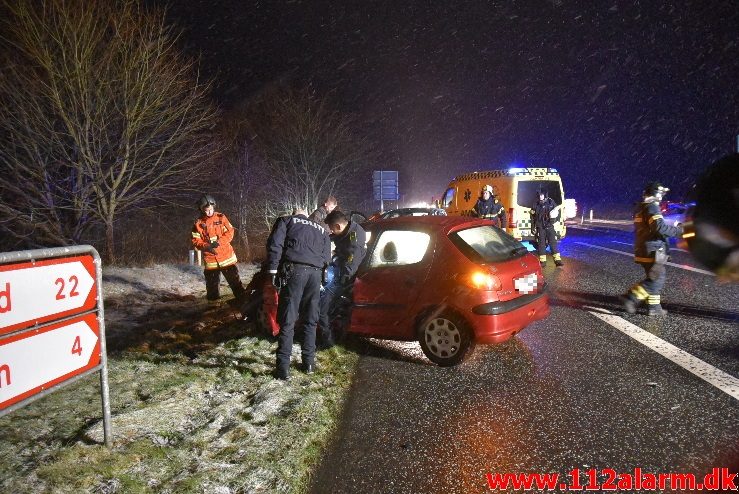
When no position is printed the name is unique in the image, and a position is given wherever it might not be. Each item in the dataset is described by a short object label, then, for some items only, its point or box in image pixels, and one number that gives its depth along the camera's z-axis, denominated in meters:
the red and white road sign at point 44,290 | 2.28
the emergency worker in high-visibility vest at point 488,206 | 11.12
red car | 4.37
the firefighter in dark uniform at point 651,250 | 6.11
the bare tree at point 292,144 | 28.39
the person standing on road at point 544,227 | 10.61
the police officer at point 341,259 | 4.95
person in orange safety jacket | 6.82
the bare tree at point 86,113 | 10.54
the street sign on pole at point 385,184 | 24.64
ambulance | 12.69
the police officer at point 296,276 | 4.38
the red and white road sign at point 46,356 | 2.29
